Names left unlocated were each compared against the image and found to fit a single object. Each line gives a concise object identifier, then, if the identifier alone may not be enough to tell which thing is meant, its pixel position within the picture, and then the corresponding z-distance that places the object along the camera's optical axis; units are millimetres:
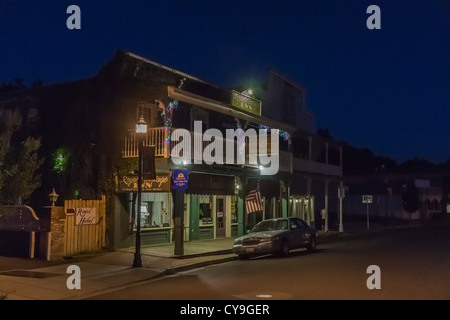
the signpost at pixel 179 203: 17906
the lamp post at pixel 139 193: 15414
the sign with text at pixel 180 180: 17875
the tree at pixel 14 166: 12406
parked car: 18031
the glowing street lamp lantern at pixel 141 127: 15539
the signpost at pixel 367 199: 34978
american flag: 23172
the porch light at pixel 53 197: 16938
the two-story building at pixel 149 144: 19172
